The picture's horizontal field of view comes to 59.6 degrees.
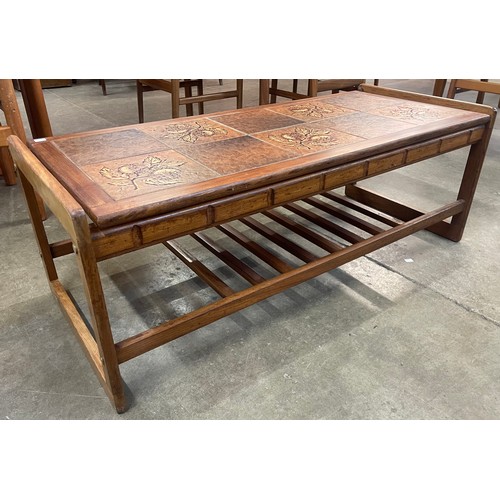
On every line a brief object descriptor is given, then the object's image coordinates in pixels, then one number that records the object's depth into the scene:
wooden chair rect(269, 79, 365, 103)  4.00
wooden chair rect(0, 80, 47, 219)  2.46
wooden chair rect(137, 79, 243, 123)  3.71
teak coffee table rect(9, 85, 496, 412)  1.29
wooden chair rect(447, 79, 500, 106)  4.09
